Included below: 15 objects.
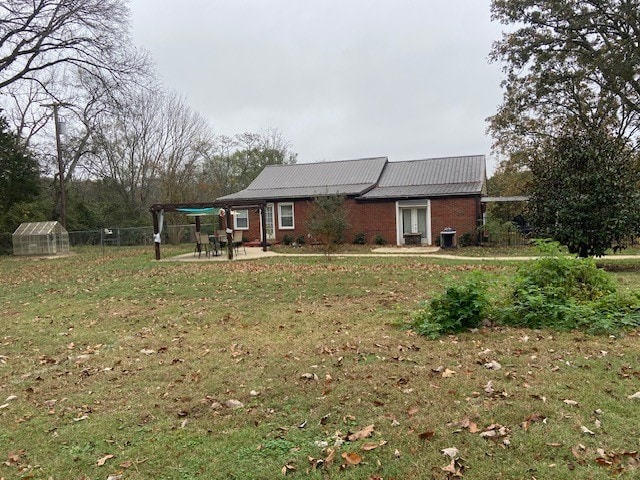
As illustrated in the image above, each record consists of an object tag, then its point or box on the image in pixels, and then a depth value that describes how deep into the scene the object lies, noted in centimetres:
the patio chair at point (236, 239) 2122
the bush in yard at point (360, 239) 2358
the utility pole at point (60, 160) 2573
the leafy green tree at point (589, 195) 1222
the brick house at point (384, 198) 2203
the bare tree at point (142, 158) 3381
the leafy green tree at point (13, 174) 2566
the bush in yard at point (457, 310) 610
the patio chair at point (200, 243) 1987
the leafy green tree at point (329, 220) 1817
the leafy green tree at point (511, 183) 2750
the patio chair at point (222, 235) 1996
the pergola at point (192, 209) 1816
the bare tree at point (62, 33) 2136
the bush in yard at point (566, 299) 588
